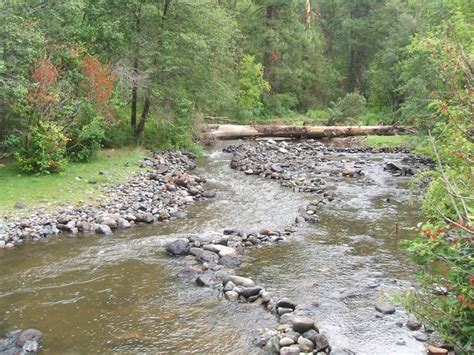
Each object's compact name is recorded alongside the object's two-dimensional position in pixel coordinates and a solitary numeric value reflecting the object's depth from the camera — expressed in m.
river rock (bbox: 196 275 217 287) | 9.85
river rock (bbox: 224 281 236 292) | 9.56
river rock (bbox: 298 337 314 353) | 7.33
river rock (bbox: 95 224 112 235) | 12.93
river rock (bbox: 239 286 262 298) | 9.26
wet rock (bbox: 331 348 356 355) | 7.23
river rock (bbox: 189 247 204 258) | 11.35
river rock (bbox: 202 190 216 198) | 17.09
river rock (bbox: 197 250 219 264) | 11.06
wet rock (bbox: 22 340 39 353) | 7.32
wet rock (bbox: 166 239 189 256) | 11.56
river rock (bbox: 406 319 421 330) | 7.96
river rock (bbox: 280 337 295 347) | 7.40
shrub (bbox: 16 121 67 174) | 15.66
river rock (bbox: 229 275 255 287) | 9.65
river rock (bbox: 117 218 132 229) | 13.50
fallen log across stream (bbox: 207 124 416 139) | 32.47
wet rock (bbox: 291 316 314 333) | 7.80
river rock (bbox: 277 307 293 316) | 8.55
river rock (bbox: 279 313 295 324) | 8.19
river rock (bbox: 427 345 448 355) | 7.03
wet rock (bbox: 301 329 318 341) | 7.61
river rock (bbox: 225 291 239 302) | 9.25
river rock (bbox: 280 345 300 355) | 7.14
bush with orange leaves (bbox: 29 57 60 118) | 15.51
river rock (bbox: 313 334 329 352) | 7.39
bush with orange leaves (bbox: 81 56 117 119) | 18.33
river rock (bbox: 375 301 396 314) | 8.58
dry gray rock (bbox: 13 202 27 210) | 13.43
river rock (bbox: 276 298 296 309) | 8.70
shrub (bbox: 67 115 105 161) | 17.86
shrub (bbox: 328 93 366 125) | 38.12
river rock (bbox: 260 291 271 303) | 9.02
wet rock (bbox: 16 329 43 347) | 7.46
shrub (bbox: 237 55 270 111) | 37.75
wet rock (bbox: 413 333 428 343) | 7.58
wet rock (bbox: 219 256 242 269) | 10.94
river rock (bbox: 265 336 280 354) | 7.34
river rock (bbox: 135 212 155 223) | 14.01
